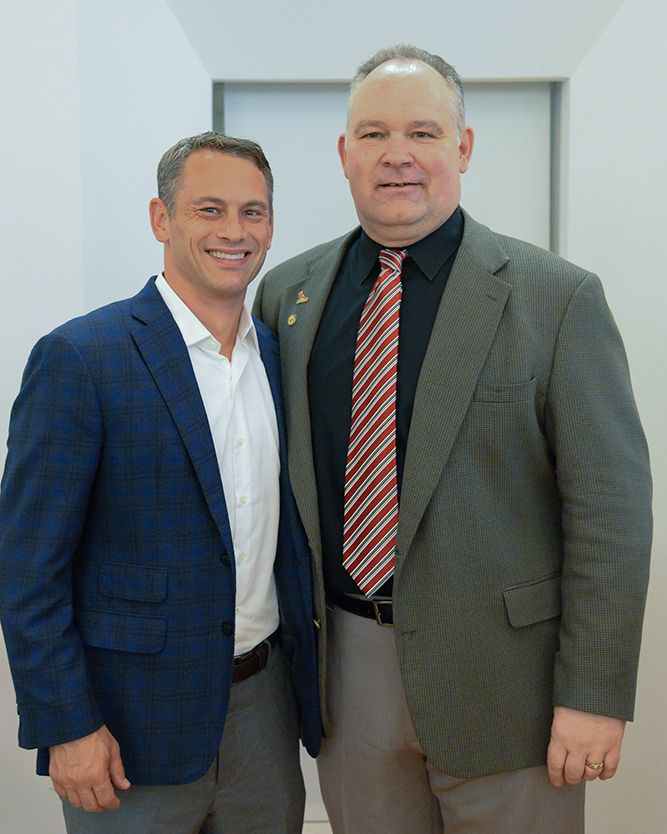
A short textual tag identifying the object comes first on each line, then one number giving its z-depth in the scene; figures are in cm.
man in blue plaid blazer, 128
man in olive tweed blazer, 139
